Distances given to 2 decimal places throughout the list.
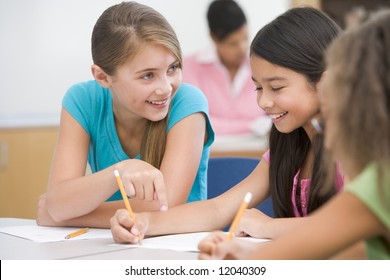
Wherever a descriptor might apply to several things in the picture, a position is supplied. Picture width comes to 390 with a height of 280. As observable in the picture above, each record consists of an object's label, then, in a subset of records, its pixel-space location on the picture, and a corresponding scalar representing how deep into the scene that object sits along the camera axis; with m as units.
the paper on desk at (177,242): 2.45
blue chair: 3.05
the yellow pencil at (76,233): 2.62
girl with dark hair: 2.65
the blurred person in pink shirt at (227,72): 5.36
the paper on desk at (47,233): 2.61
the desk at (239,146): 4.03
